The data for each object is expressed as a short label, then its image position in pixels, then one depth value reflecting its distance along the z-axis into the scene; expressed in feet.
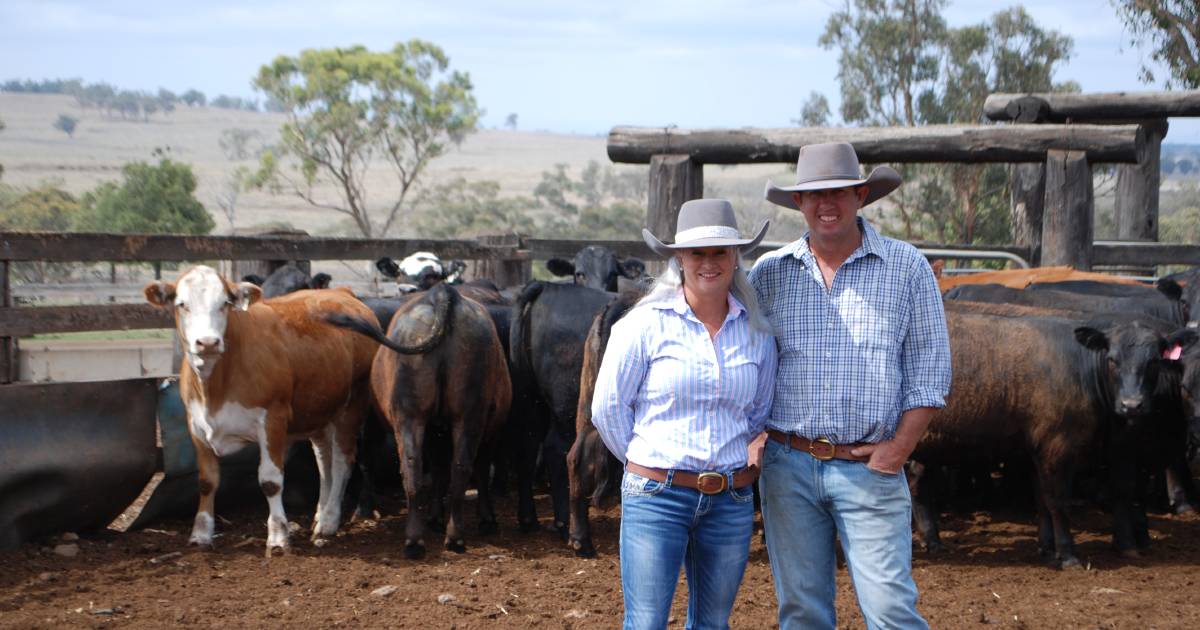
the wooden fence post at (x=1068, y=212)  30.53
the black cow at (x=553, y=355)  26.63
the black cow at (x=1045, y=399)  24.32
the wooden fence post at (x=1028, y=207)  36.68
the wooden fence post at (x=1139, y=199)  47.29
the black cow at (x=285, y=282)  31.55
